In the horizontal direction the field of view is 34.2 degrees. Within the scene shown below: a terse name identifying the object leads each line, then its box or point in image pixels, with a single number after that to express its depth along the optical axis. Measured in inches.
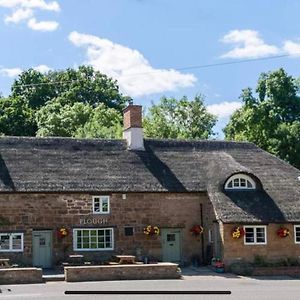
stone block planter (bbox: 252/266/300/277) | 963.7
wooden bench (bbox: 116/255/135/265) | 927.1
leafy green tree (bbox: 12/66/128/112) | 2280.2
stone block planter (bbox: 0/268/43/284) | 799.9
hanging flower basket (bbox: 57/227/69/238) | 996.1
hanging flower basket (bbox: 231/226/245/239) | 980.8
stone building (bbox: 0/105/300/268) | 994.3
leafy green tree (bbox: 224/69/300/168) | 1527.9
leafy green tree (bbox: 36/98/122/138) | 1800.6
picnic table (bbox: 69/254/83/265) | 957.0
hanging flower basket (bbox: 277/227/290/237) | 999.7
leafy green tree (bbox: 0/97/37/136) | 1914.8
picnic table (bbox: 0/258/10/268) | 900.7
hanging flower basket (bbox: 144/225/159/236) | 1036.6
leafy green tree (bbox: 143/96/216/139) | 1868.0
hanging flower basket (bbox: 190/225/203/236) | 1057.3
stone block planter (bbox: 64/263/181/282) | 820.6
